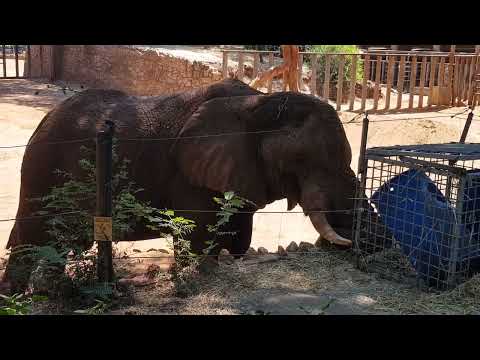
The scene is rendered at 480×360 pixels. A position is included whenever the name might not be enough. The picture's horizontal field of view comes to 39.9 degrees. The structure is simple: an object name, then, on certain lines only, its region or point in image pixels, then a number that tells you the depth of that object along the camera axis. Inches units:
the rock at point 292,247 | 270.3
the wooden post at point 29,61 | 927.7
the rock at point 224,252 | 275.7
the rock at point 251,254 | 258.1
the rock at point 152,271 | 240.7
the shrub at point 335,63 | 888.3
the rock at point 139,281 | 223.7
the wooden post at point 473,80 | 752.3
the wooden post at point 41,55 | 948.0
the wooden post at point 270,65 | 730.4
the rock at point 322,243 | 261.4
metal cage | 212.8
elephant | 251.4
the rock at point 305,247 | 267.3
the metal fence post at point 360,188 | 237.5
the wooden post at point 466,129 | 276.6
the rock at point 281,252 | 260.1
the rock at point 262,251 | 266.9
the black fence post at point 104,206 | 202.4
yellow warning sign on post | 202.2
